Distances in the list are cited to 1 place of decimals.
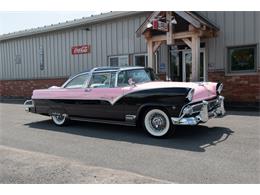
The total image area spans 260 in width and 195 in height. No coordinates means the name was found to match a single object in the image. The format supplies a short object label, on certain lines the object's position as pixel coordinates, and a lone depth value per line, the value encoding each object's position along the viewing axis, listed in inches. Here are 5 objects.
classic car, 213.5
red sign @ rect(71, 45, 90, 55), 525.5
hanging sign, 360.6
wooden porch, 359.4
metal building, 372.1
